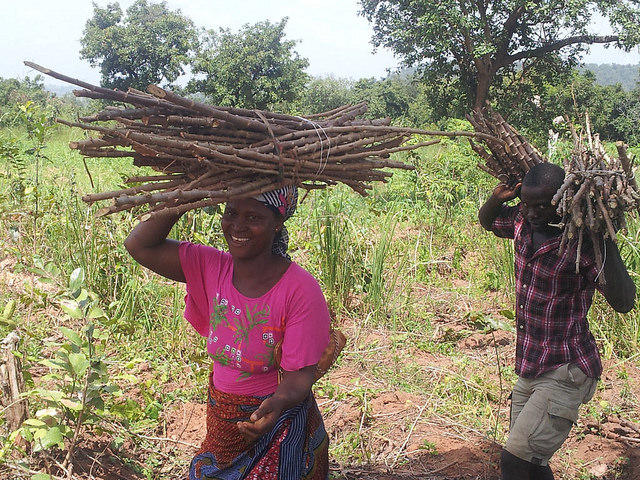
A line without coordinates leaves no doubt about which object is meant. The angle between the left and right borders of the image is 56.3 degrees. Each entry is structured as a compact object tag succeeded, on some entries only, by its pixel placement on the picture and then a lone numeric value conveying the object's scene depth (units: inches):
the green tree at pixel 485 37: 721.0
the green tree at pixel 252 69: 1248.2
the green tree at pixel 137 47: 1408.7
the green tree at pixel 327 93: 2093.9
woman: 68.4
